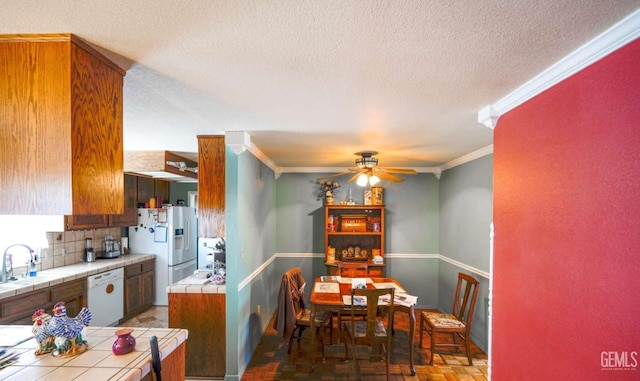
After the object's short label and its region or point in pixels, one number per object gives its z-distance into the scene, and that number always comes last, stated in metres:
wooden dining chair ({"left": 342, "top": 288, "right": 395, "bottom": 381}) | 2.73
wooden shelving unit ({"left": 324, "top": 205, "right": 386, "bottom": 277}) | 4.84
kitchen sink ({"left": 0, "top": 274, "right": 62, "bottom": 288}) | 2.90
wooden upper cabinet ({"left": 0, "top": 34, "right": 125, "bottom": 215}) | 1.23
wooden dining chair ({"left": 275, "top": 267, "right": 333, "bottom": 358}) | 3.23
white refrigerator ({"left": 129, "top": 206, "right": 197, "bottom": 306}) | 4.91
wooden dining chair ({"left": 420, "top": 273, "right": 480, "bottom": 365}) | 3.17
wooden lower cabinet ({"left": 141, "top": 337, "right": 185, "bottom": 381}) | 1.67
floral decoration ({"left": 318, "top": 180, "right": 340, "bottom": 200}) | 5.07
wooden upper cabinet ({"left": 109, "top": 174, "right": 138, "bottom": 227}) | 4.54
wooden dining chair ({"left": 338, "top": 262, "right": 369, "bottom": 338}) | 4.17
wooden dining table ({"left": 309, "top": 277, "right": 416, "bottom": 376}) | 2.95
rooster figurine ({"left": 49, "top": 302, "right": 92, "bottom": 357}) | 1.52
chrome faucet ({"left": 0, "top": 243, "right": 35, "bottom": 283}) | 3.07
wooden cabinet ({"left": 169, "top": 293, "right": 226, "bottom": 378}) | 2.87
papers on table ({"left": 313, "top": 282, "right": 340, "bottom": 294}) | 3.38
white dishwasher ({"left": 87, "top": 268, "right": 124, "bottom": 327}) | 3.70
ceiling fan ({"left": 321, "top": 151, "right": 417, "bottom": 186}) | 3.56
